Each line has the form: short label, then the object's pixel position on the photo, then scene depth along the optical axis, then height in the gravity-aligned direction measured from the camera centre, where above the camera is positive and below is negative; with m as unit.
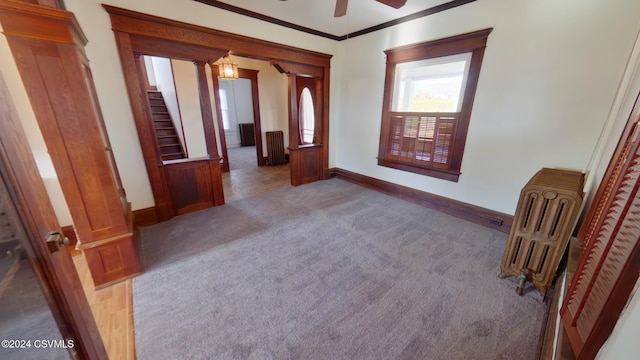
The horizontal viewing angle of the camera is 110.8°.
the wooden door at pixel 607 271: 0.75 -0.56
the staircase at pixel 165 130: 4.26 -0.22
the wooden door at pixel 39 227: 0.65 -0.35
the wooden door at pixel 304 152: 4.03 -0.61
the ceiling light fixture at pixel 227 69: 3.92 +0.87
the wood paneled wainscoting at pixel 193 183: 2.95 -0.88
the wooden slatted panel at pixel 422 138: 3.01 -0.26
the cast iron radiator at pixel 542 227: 1.58 -0.78
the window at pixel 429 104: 2.75 +0.25
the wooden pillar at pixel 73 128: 1.37 -0.07
